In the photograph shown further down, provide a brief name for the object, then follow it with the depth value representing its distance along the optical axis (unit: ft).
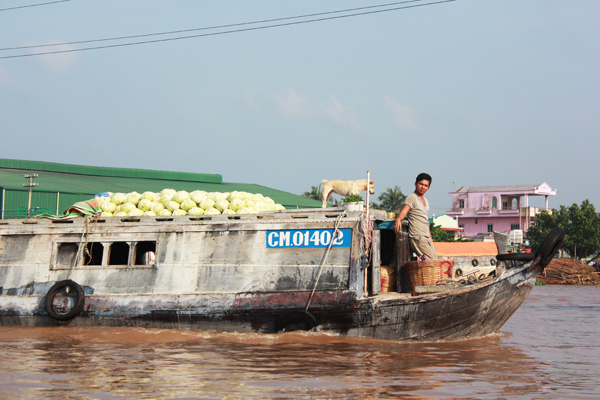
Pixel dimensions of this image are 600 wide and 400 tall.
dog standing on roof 51.06
